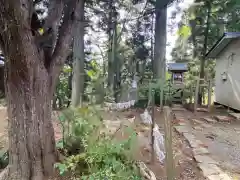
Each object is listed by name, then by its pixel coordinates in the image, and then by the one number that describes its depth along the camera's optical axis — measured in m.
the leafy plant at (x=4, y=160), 2.47
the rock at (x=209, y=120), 5.23
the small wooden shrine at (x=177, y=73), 9.91
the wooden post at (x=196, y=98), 6.02
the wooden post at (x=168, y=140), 1.58
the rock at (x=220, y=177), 2.31
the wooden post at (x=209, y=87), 6.01
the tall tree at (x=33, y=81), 1.77
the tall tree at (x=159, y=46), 7.18
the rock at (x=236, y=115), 5.45
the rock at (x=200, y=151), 3.11
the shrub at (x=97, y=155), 2.00
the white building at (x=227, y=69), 6.50
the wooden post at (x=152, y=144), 2.55
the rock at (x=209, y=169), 2.45
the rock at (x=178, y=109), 6.73
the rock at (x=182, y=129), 4.28
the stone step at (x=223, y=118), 5.33
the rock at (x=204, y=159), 2.81
